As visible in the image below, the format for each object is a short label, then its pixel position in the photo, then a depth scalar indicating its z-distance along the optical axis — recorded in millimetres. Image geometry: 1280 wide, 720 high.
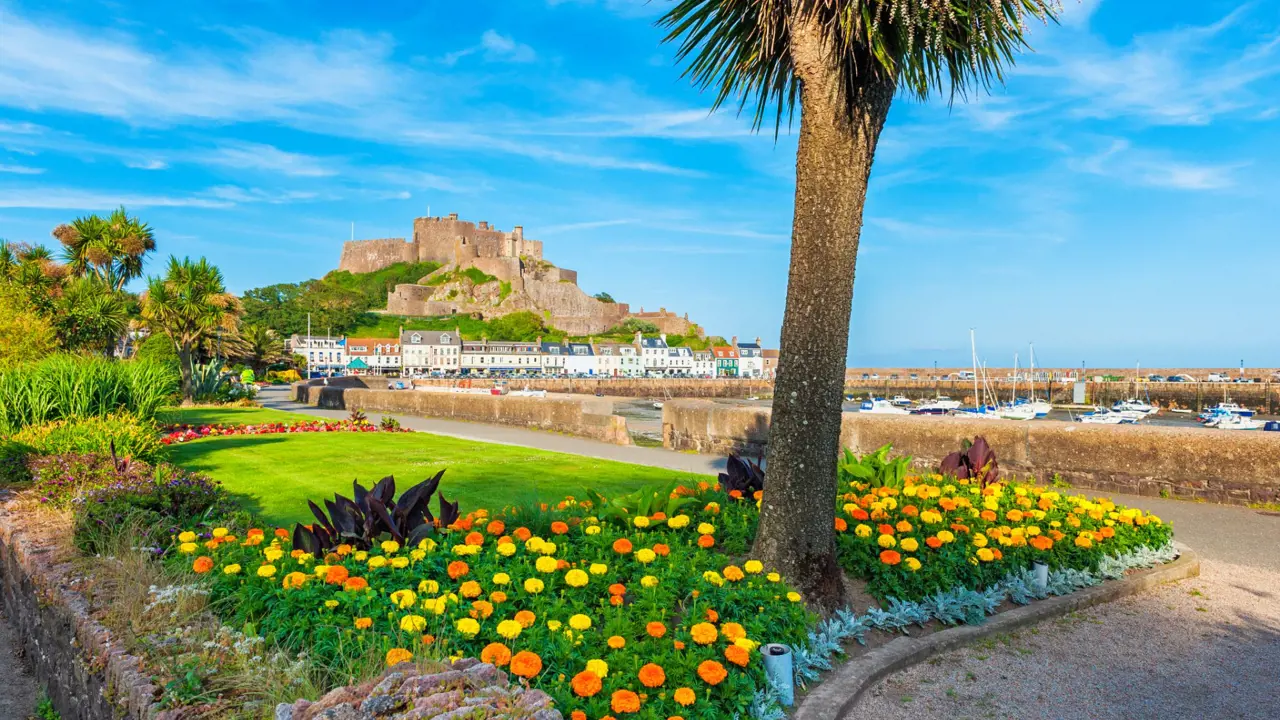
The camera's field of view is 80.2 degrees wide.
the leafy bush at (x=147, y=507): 5227
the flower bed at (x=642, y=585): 3256
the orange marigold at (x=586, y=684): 2910
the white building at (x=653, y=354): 134100
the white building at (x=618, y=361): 130125
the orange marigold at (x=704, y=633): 3436
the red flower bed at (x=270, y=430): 13502
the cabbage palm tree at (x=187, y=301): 26125
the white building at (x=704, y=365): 141375
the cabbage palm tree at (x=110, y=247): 30344
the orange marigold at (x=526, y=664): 2980
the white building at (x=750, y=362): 143500
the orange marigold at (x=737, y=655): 3357
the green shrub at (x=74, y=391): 9992
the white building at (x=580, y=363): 128625
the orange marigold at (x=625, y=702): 2857
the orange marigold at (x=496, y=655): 3137
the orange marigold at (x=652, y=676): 3055
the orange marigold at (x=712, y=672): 3168
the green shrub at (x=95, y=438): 8117
